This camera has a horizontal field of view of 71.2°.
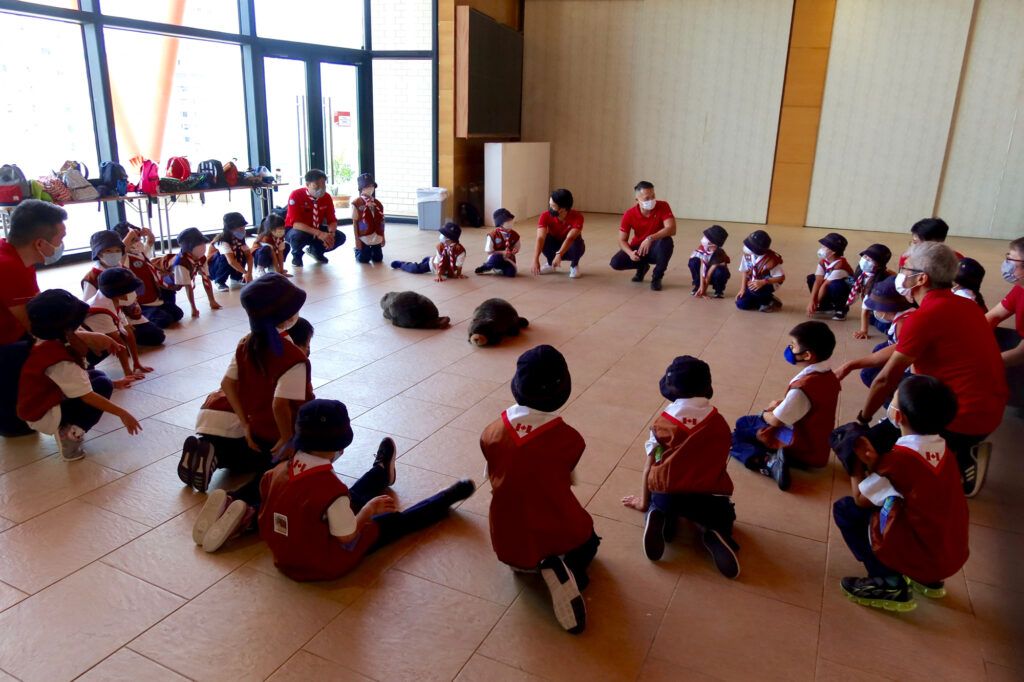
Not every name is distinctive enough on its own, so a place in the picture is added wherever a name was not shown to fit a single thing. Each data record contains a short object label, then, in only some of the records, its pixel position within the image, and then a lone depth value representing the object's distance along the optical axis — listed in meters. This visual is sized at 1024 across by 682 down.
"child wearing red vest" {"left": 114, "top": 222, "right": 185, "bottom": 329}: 4.89
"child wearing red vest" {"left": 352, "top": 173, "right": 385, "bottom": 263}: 7.52
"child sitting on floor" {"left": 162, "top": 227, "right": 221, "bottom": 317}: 5.43
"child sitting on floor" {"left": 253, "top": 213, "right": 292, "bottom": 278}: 6.75
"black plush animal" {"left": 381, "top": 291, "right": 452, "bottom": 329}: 5.23
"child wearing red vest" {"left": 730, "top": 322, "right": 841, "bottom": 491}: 2.91
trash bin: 10.02
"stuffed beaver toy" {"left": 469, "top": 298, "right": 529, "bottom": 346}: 4.85
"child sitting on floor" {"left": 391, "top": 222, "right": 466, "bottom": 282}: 6.96
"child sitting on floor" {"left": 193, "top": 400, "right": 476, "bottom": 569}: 2.22
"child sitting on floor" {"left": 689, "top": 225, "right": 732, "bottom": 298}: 6.40
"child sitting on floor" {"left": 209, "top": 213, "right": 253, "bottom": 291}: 6.16
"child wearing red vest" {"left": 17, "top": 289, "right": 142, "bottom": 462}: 2.93
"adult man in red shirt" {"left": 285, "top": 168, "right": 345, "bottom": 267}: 7.34
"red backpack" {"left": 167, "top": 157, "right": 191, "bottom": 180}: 7.33
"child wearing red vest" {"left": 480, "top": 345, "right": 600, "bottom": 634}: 2.12
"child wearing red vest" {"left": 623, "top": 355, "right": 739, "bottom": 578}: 2.46
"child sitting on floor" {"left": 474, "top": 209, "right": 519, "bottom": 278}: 7.16
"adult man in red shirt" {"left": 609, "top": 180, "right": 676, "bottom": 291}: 6.83
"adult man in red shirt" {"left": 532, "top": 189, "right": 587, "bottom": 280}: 6.97
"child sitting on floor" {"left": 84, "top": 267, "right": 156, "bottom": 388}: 3.97
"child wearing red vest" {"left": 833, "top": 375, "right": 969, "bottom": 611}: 2.08
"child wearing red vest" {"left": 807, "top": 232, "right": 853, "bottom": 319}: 5.74
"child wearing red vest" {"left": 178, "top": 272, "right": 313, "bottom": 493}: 2.58
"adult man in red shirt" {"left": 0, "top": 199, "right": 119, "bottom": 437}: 3.25
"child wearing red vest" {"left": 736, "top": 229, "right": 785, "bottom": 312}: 6.00
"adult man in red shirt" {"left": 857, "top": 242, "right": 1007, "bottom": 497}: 2.80
